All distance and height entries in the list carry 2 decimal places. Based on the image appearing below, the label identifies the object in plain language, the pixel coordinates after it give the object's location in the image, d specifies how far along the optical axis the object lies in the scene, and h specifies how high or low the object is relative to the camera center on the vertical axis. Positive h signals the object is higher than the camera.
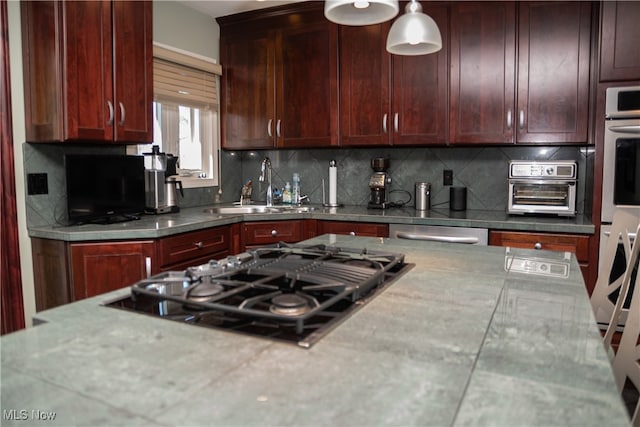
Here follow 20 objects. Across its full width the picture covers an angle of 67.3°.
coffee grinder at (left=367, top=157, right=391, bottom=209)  3.72 -0.04
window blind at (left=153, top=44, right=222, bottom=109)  3.57 +0.80
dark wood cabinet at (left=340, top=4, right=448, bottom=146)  3.41 +0.64
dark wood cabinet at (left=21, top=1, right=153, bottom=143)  2.53 +0.61
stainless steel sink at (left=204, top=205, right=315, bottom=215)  3.84 -0.25
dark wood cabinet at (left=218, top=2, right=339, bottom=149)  3.74 +0.81
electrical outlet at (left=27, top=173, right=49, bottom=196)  2.71 -0.02
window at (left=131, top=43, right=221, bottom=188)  3.64 +0.55
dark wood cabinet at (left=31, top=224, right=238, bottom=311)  2.55 -0.46
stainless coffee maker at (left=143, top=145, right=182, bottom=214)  3.30 -0.02
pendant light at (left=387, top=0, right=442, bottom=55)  1.92 +0.60
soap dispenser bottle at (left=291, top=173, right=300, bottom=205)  4.18 -0.11
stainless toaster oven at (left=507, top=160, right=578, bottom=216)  3.08 -0.06
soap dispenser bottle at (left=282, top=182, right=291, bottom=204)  4.17 -0.14
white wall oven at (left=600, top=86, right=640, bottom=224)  2.74 +0.14
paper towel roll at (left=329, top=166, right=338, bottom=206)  3.96 -0.05
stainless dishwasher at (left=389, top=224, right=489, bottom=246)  3.06 -0.36
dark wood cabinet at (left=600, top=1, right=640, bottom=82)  2.77 +0.79
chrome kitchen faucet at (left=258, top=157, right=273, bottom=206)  4.20 +0.04
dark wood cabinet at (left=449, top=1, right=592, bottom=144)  3.06 +0.69
